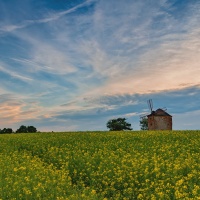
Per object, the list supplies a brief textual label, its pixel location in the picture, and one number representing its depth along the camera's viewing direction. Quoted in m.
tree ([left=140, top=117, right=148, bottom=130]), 81.35
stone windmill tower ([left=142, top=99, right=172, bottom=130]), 56.50
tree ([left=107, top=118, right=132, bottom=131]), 68.67
